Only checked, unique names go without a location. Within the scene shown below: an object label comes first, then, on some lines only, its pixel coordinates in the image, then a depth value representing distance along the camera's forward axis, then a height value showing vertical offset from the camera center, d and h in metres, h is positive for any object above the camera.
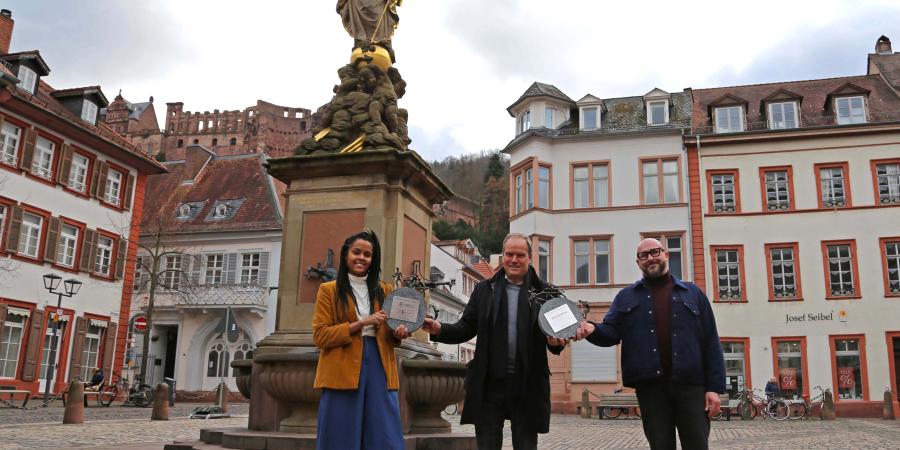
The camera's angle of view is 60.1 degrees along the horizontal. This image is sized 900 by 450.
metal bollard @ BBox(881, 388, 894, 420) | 25.14 -0.20
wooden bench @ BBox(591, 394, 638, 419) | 23.38 -0.24
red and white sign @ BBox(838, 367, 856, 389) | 26.60 +0.68
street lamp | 21.12 +2.79
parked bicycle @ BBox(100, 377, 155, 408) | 24.38 -0.43
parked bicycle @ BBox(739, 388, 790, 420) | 24.34 -0.32
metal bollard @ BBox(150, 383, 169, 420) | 16.80 -0.52
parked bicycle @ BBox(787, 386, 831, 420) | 24.33 -0.28
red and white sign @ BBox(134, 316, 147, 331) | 25.30 +1.83
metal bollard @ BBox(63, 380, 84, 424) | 14.48 -0.43
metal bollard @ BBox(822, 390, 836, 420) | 23.47 -0.26
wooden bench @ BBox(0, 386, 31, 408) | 20.26 -0.45
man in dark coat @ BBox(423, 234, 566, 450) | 4.07 +0.10
